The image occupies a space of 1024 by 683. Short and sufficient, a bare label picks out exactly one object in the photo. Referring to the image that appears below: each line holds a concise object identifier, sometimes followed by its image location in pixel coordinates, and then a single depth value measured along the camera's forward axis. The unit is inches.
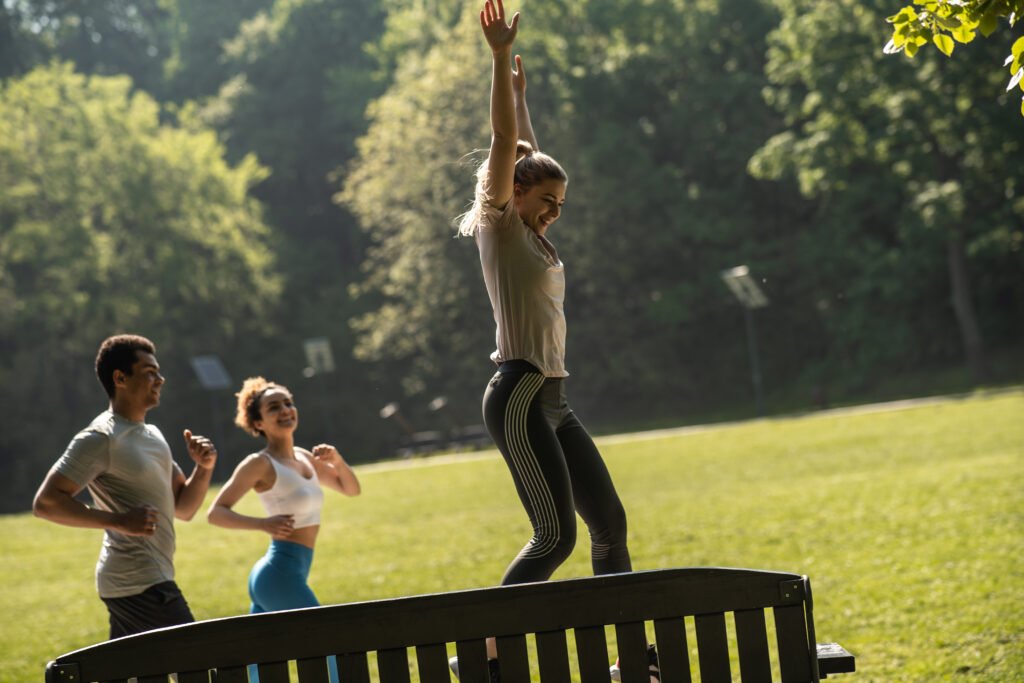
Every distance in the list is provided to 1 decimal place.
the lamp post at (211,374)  1433.3
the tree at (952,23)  156.8
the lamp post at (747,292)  1315.1
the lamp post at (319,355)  1437.0
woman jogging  236.2
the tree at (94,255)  1620.3
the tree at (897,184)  1466.5
